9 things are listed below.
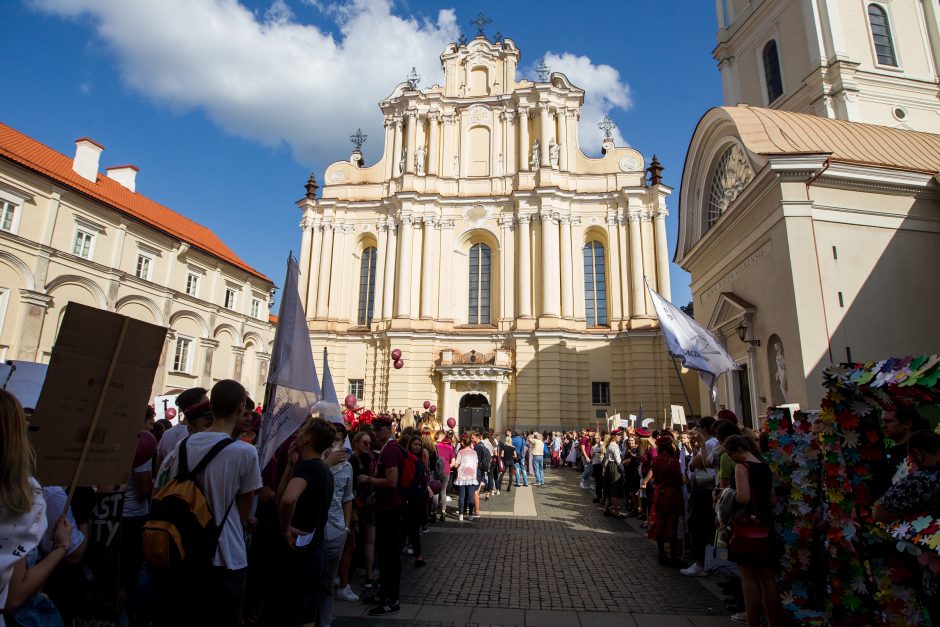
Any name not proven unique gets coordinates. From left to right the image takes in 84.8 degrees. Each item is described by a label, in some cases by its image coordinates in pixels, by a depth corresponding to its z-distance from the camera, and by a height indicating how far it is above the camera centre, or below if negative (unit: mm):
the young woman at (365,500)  6172 -829
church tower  18844 +14363
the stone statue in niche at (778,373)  10266 +1303
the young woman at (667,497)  7109 -808
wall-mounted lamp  11570 +2359
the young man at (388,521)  5129 -896
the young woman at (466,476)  10094 -826
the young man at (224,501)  2822 -403
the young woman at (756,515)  4301 -635
